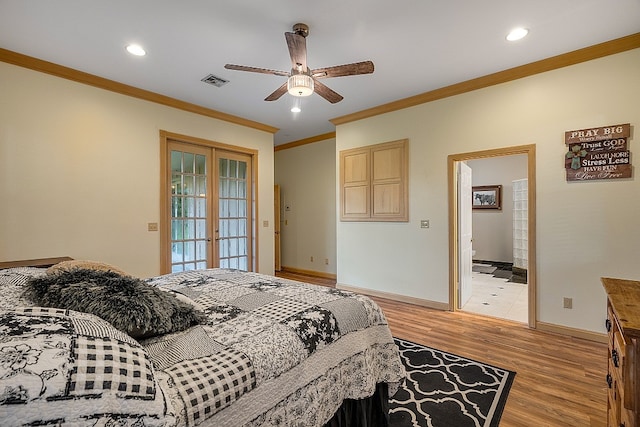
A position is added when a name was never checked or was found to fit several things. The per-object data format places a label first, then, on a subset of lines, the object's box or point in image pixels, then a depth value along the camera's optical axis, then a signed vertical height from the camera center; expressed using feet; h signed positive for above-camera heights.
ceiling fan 7.52 +3.84
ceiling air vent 10.95 +5.15
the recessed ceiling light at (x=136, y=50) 8.90 +5.14
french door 13.35 +0.36
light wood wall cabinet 13.62 +1.58
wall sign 8.86 +1.85
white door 12.49 -0.90
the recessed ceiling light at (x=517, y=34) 8.20 +5.09
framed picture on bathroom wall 23.29 +1.35
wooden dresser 2.76 -1.49
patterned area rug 5.86 -4.06
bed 2.06 -1.55
